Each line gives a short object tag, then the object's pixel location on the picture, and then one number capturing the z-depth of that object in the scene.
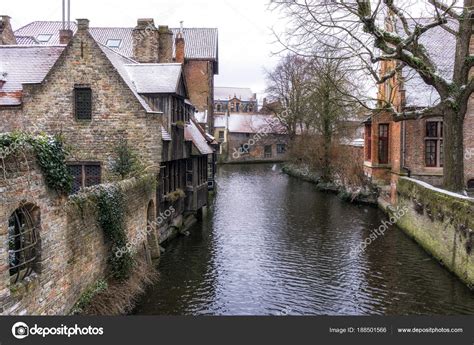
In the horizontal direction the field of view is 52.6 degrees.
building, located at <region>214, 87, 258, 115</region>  99.81
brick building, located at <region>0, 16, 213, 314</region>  9.77
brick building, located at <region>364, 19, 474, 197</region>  22.11
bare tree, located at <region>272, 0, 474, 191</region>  13.71
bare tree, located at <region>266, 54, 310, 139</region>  47.53
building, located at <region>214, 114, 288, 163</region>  65.12
